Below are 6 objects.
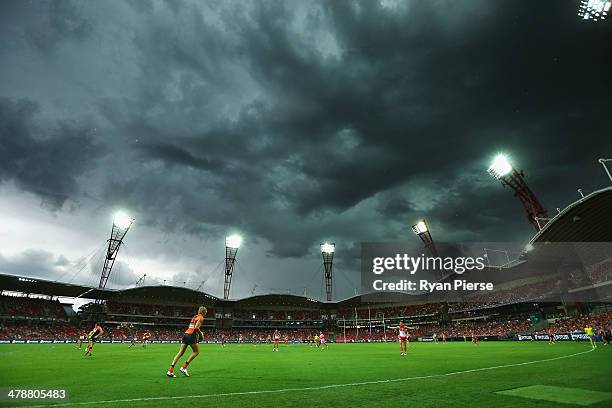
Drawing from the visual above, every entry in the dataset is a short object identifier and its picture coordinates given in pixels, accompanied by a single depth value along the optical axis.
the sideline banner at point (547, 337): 39.28
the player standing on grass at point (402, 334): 22.62
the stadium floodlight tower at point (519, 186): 52.84
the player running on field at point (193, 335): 10.42
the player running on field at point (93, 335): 22.97
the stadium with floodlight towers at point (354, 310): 45.41
